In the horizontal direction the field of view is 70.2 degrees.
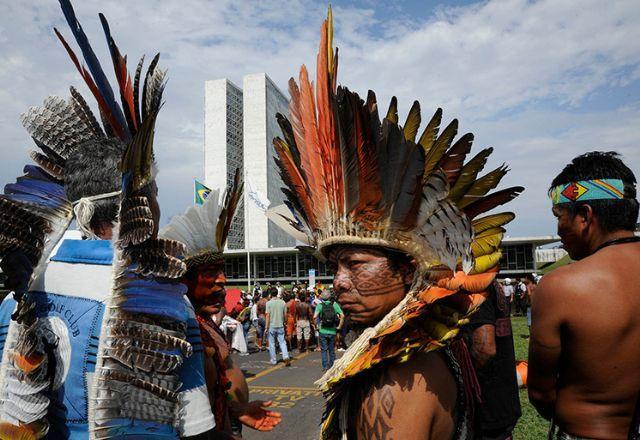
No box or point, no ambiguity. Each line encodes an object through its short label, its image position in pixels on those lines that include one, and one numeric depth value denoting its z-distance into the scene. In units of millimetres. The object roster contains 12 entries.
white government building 74000
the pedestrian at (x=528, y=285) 20016
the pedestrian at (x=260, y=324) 15711
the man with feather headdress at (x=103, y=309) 1518
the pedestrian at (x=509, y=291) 21906
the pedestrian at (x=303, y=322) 13973
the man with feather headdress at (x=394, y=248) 1638
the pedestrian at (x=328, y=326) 9984
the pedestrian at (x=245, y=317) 13492
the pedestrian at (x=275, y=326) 12164
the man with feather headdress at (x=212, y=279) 2998
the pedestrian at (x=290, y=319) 14398
